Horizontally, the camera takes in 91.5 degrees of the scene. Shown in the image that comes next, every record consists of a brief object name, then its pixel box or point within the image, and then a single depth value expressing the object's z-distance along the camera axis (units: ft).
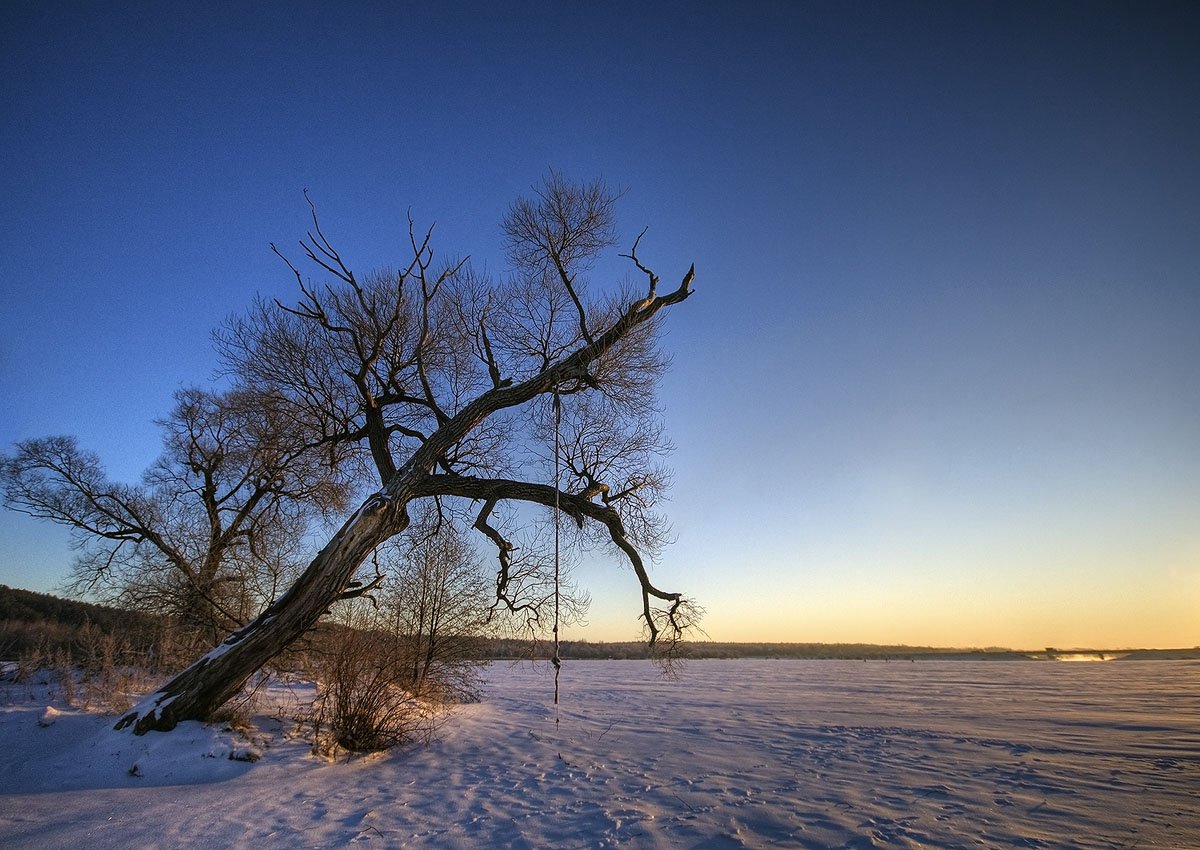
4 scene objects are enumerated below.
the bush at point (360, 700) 25.22
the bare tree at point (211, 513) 40.16
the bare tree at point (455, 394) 28.17
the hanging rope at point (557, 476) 25.79
